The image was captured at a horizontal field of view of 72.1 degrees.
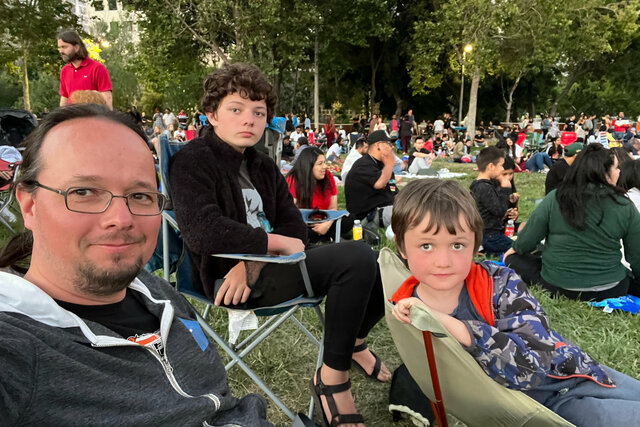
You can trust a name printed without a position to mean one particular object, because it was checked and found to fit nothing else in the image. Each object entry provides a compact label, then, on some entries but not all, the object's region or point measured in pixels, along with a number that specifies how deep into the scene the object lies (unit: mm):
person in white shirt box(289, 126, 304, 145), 14922
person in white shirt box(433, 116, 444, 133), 21297
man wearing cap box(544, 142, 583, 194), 5359
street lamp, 18703
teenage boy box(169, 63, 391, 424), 1953
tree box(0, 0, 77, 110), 16023
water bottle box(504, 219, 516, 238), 4918
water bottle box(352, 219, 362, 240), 4688
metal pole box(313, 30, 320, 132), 21203
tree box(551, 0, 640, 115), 21953
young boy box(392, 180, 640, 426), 1449
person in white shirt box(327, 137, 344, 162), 11893
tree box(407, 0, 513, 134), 18031
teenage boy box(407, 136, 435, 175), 9698
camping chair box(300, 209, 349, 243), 3047
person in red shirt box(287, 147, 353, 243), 4824
